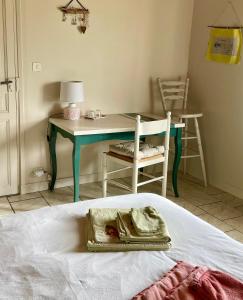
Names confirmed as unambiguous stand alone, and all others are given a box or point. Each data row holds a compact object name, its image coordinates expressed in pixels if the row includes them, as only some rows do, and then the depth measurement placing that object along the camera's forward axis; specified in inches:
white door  99.4
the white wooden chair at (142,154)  98.6
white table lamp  105.7
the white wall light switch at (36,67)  105.6
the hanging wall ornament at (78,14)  106.0
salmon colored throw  40.7
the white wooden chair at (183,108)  121.8
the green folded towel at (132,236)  51.3
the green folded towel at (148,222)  52.5
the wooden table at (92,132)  98.7
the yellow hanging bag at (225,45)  110.7
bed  42.5
